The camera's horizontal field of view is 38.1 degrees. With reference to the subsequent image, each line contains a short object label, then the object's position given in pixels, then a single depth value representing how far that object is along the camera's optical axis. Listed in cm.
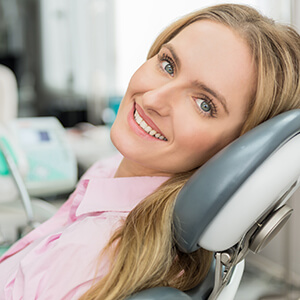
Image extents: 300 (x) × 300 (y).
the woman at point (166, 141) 69
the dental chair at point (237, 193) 60
